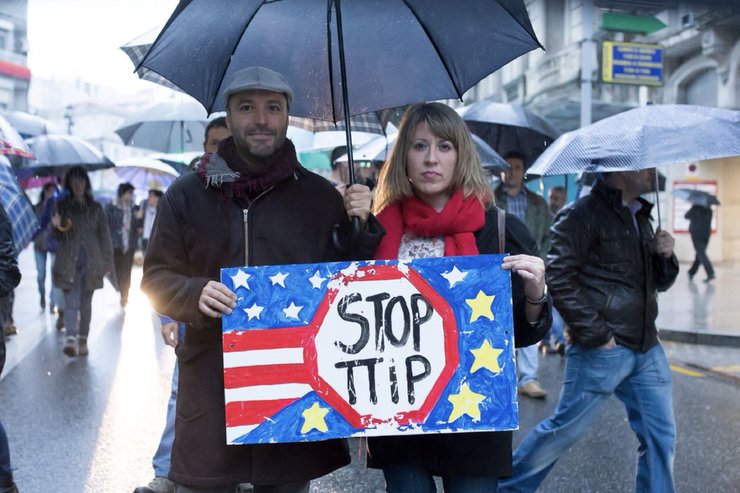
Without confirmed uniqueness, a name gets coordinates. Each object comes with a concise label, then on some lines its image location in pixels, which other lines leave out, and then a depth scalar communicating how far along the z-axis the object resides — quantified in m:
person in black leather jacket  3.82
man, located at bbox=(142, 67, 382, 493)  2.66
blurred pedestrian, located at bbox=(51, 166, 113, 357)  8.88
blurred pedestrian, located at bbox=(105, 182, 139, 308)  12.30
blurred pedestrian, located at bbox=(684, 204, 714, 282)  16.81
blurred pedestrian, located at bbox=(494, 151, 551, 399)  7.64
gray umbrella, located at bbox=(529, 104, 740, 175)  3.72
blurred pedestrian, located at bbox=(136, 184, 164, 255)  14.75
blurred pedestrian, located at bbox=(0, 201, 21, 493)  3.70
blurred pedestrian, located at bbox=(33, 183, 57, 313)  9.52
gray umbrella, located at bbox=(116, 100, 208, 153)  9.13
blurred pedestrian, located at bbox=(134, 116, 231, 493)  4.25
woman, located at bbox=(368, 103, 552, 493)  2.71
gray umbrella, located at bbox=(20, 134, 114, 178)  9.02
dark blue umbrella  2.96
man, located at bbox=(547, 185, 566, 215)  11.07
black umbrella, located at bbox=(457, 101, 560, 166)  8.61
